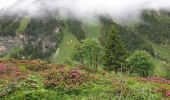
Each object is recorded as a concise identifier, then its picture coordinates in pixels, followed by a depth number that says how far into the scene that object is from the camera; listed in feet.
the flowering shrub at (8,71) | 62.87
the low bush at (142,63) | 184.84
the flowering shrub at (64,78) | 51.14
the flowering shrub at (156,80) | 69.23
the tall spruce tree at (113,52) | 157.72
